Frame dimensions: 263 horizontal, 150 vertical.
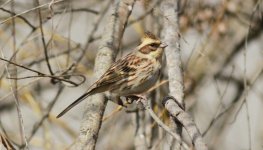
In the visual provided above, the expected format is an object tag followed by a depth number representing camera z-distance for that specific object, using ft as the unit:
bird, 32.71
